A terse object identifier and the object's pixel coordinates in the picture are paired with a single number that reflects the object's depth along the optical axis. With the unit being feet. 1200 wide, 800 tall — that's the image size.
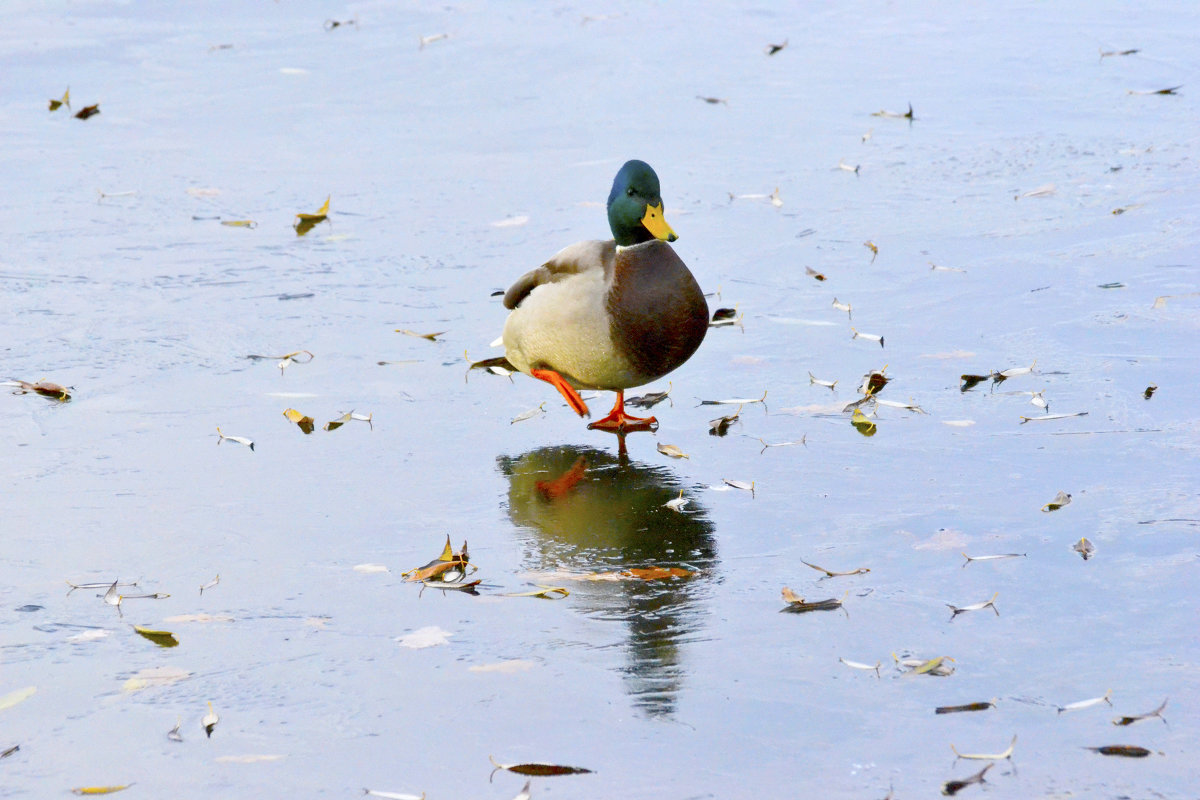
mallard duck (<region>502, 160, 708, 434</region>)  29.12
